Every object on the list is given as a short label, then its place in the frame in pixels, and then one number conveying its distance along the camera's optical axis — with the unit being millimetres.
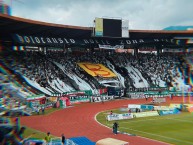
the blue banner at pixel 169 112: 39462
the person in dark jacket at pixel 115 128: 28500
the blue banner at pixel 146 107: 43094
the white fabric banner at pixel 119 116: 35534
